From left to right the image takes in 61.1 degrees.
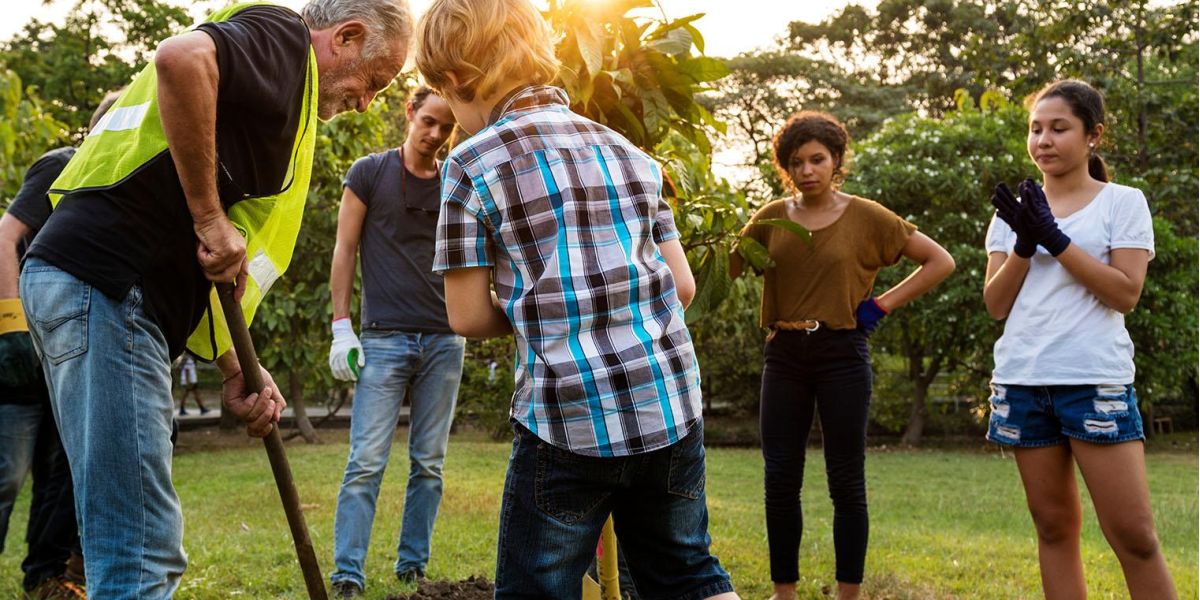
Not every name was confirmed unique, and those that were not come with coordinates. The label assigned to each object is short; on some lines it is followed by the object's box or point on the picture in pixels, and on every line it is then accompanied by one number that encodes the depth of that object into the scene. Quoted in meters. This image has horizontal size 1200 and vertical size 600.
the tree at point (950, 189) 15.16
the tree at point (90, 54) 19.23
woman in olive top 3.98
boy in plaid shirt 1.98
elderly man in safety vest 2.17
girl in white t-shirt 3.10
